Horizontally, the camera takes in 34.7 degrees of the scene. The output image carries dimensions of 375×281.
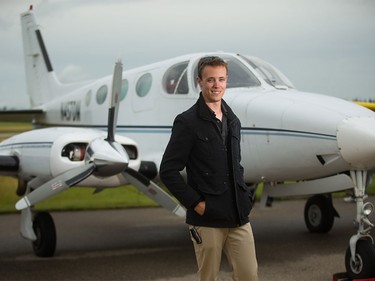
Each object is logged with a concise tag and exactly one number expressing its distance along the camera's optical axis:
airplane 5.66
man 3.41
